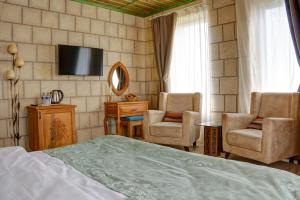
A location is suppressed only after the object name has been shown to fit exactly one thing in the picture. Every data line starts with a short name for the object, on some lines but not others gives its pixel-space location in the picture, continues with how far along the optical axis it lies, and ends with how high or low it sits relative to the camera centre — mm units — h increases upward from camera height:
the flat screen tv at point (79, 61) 4250 +573
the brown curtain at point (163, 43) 4922 +995
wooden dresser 4641 -317
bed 1003 -397
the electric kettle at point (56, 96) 4190 -51
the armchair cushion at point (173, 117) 4191 -417
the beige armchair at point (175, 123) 3844 -489
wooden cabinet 3684 -503
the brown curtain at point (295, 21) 3251 +921
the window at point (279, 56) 3471 +508
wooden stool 4641 -547
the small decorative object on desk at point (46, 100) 3889 -108
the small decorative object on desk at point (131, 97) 5073 -90
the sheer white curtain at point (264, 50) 3520 +622
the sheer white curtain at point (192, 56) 4488 +684
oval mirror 5070 +295
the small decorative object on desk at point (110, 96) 5025 -76
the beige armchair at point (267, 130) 2963 -492
